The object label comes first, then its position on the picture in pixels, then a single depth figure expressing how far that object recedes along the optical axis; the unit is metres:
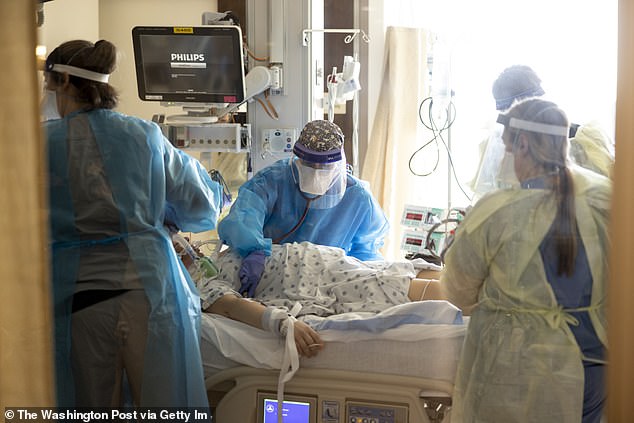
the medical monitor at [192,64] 2.12
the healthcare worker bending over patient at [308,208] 2.19
